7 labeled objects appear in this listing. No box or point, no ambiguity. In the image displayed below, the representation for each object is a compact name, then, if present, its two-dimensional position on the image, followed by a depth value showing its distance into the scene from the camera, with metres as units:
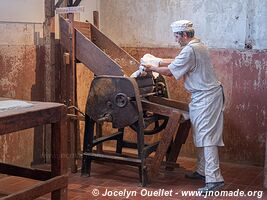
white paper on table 3.15
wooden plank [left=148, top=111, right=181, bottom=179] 4.54
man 4.41
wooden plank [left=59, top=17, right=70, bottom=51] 4.93
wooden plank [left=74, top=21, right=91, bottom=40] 5.06
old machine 4.46
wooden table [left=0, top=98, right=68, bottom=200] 3.06
